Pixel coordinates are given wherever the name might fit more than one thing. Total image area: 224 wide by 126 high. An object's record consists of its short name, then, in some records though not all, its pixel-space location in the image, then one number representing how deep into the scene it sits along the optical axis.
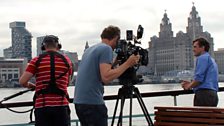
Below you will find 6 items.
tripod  4.89
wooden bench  4.29
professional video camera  4.73
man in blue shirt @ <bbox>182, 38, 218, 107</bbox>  5.22
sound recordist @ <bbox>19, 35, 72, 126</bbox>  4.20
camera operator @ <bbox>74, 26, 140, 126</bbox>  4.01
